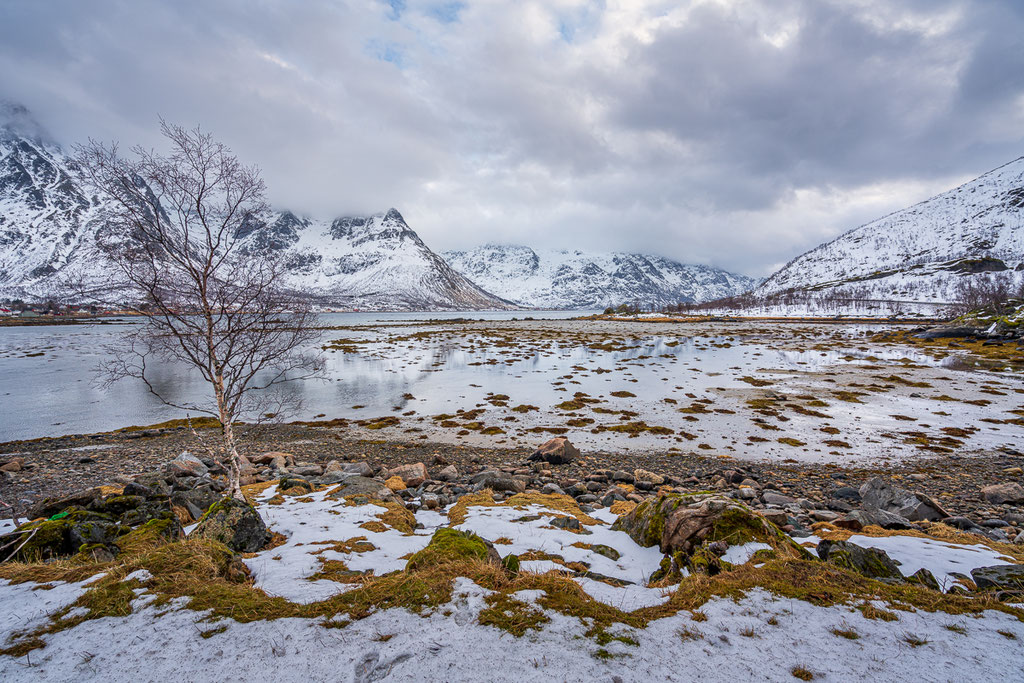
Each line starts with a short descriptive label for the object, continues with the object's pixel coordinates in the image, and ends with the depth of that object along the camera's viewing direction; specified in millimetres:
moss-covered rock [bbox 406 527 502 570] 4918
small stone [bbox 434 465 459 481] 12523
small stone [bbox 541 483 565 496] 11249
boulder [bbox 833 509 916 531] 7750
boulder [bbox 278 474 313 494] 10153
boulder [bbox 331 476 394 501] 9373
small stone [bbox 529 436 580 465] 14297
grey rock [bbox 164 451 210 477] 12655
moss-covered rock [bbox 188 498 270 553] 6082
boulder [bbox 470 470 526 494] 11289
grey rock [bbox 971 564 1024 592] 4562
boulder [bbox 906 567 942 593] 4930
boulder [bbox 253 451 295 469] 14148
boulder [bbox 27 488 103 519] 7148
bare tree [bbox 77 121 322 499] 7656
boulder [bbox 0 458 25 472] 13312
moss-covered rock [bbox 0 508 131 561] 5355
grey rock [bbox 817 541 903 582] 5223
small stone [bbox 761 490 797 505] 10469
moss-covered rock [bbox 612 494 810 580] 5520
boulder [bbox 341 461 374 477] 12539
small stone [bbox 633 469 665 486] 12070
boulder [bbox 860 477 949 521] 9125
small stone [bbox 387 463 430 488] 11822
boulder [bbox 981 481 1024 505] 10312
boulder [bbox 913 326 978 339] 52062
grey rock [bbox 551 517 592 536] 7468
